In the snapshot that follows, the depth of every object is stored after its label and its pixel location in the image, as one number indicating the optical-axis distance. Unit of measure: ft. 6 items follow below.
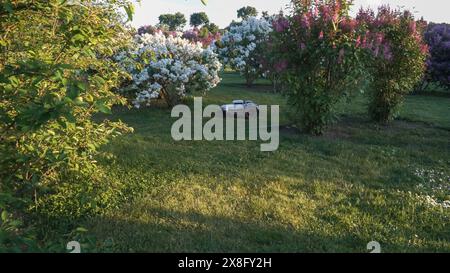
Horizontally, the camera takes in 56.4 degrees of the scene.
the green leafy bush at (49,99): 8.53
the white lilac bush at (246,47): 69.77
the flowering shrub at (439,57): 72.08
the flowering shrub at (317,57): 31.76
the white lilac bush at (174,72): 42.11
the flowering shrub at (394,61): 38.88
